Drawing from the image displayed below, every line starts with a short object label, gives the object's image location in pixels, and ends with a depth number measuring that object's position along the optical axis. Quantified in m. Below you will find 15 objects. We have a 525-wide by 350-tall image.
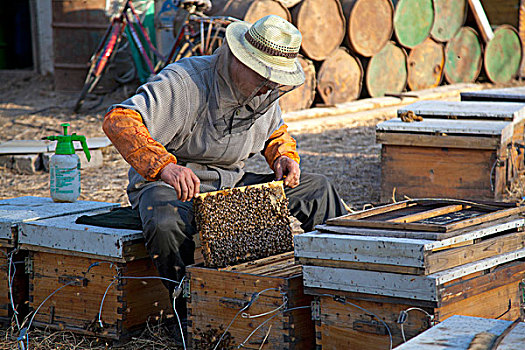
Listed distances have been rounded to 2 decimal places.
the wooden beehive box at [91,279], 5.94
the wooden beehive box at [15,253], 6.45
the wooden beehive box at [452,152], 8.98
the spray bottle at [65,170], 7.14
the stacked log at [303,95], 16.72
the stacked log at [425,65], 20.42
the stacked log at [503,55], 23.00
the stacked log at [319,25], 16.72
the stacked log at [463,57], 21.86
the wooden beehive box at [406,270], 4.57
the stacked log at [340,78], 17.72
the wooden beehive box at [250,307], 5.15
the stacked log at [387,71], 19.05
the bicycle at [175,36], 15.34
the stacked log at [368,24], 17.84
